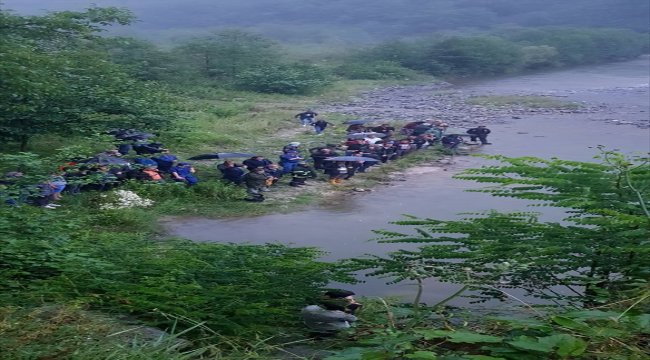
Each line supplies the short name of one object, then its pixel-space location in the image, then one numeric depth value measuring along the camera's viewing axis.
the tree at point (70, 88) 11.33
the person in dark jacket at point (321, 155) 12.78
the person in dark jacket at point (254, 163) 11.83
